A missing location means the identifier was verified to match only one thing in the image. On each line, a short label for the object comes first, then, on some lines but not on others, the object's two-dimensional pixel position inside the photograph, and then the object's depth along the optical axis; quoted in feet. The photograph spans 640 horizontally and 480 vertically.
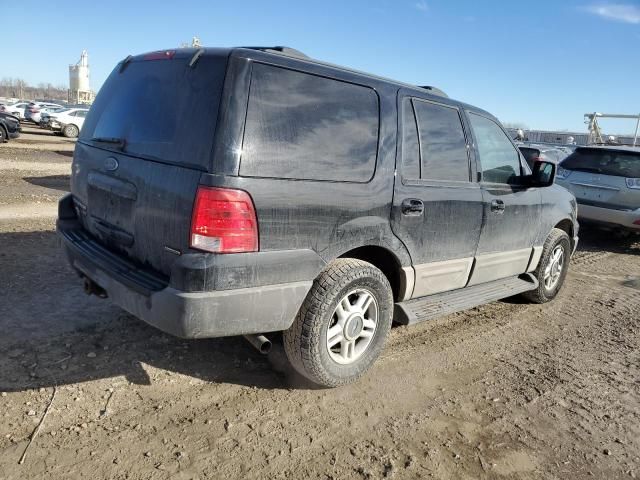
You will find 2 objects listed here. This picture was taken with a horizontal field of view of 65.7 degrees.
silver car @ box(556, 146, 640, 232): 26.13
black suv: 8.55
